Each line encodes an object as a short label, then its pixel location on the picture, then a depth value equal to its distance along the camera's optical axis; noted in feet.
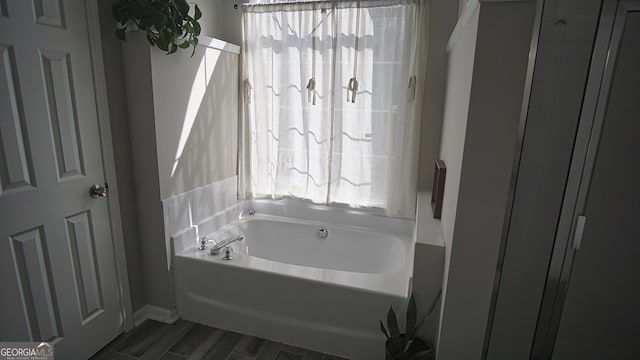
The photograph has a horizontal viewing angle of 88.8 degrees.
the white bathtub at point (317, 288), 5.87
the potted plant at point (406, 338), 5.05
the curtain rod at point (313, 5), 7.32
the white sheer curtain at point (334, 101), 7.50
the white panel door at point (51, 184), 4.57
